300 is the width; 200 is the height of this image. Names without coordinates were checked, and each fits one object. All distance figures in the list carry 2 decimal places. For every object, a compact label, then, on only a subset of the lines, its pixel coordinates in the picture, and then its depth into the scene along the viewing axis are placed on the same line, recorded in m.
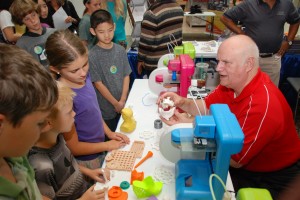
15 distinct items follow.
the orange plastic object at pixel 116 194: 1.25
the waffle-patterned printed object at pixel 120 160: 1.43
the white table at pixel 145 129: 1.31
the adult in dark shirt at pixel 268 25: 3.03
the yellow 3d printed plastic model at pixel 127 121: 1.72
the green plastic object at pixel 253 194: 0.88
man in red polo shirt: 1.43
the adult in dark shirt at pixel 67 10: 3.73
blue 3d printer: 1.00
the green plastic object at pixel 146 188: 1.22
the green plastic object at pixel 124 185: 1.31
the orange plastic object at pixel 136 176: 1.33
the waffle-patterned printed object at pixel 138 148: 1.53
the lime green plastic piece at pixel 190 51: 2.11
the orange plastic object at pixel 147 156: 1.46
